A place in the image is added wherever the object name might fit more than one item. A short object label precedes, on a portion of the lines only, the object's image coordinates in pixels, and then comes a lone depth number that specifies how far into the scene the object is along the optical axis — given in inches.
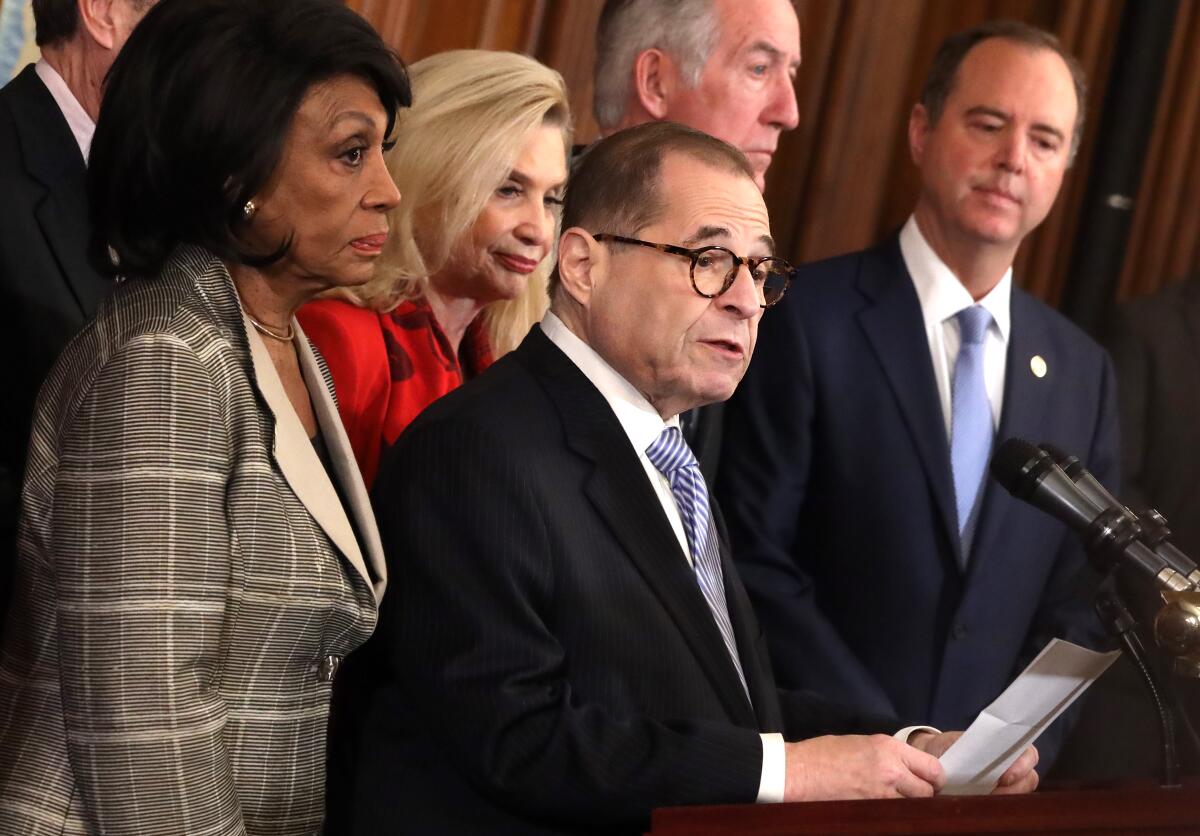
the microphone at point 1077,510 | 237.3
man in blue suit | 266.8
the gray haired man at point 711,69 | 277.1
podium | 228.2
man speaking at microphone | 237.4
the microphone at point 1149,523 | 237.3
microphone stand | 237.3
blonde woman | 257.3
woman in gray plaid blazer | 235.1
